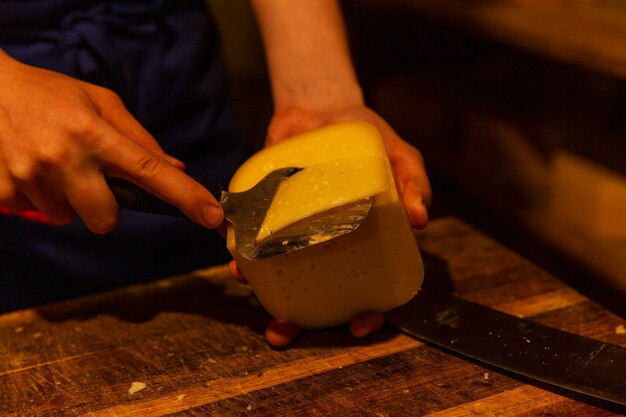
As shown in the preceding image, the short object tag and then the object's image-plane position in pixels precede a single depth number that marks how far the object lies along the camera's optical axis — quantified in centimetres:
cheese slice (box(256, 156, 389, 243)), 63
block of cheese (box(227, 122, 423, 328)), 65
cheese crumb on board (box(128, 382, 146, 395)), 68
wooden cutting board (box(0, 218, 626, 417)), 65
